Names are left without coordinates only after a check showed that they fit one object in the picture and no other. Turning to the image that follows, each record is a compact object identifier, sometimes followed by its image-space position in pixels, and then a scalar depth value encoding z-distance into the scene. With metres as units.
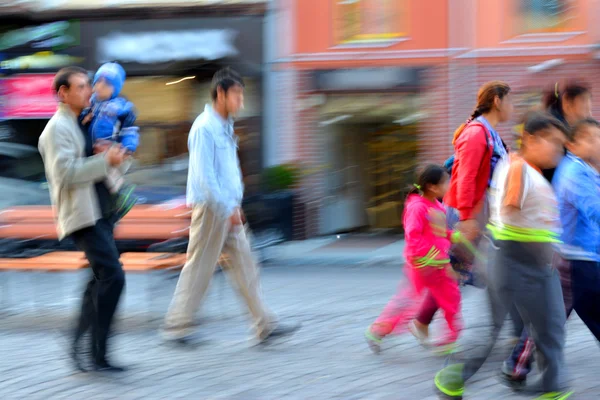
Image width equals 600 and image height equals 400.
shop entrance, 26.56
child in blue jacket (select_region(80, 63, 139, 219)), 10.14
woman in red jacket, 9.97
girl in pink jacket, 10.38
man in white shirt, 10.78
